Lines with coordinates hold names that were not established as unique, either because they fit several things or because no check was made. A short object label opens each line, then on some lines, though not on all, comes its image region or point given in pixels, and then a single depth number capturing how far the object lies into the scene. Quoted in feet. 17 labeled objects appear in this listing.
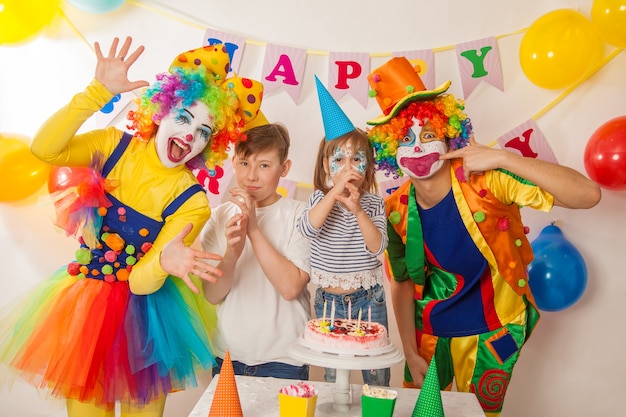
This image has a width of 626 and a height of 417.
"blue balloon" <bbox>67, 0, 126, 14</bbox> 9.35
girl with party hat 7.56
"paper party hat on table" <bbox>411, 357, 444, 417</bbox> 5.54
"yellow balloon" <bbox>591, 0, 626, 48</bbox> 8.52
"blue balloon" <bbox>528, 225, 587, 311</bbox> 9.34
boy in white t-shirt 7.55
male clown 7.75
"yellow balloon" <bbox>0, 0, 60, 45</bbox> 8.72
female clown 6.66
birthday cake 5.98
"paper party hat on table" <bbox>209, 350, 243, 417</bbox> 5.51
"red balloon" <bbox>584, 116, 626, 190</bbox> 8.86
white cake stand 5.80
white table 6.09
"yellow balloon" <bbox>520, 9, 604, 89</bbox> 9.03
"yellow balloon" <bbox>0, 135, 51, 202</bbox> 8.70
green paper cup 5.58
